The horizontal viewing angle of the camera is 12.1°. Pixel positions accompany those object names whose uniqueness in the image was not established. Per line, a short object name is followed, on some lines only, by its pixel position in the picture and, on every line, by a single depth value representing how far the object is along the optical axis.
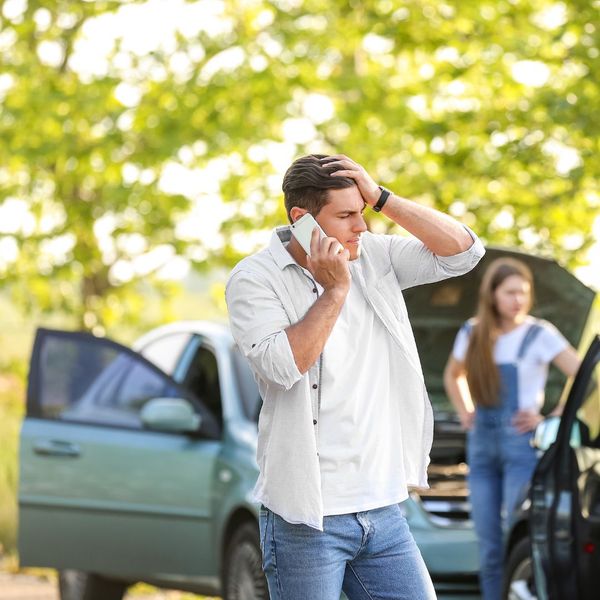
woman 13.56
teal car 13.63
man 7.21
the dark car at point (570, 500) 11.10
